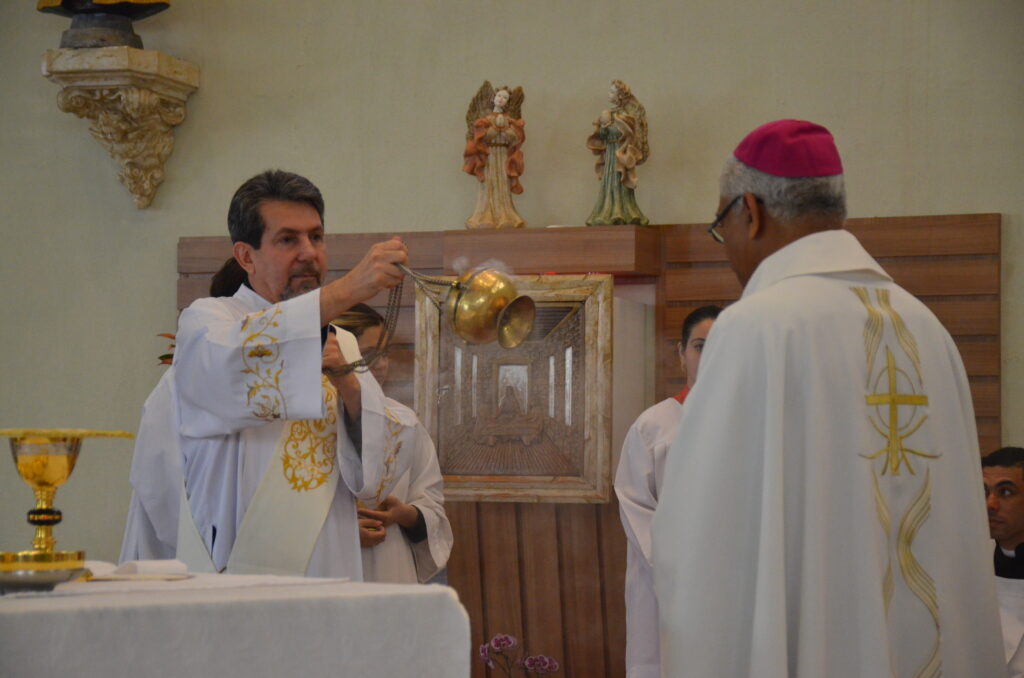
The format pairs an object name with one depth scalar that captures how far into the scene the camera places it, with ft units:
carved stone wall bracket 18.03
